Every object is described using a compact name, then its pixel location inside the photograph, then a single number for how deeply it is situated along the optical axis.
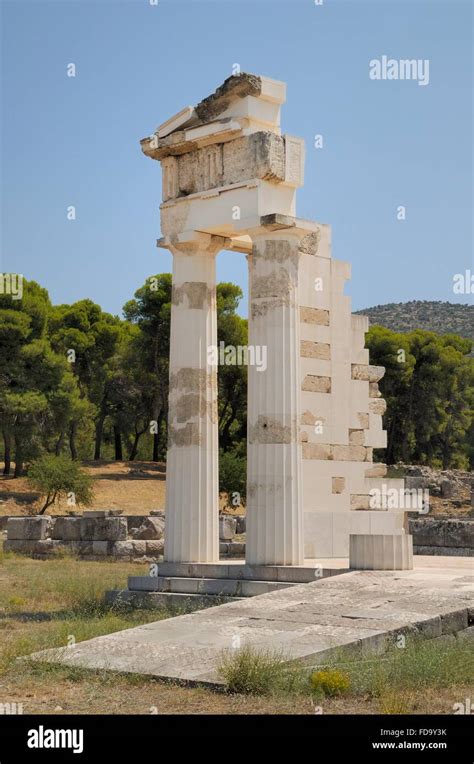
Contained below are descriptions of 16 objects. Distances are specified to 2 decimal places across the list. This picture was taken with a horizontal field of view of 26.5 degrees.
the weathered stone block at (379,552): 12.82
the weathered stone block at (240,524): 27.53
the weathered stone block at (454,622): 10.08
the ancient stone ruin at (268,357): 14.10
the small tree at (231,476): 34.84
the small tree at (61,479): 34.47
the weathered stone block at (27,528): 24.84
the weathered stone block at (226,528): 25.10
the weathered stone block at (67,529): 24.81
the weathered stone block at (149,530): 25.81
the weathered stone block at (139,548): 24.09
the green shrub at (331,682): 8.17
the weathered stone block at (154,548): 24.28
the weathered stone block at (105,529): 24.19
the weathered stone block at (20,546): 24.62
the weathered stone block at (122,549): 23.86
